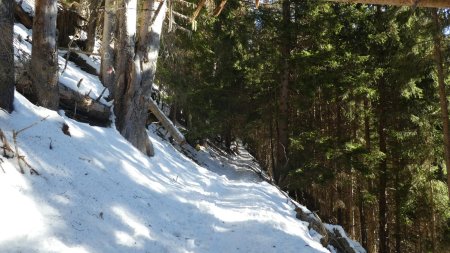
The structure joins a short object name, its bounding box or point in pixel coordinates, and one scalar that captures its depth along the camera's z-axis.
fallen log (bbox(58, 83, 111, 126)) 8.87
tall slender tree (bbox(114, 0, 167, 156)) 10.17
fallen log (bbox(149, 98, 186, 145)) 14.18
